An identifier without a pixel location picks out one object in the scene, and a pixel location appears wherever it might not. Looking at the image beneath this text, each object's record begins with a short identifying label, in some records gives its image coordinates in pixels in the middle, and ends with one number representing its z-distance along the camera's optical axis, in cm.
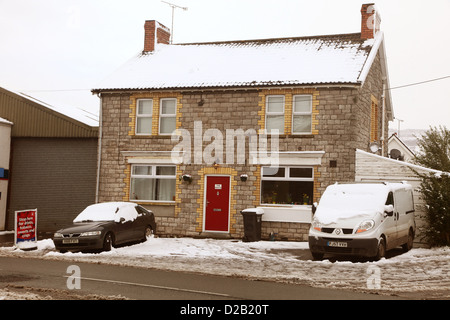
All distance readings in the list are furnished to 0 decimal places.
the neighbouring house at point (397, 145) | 4123
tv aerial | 2868
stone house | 2077
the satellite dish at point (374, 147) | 2139
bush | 1770
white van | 1466
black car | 1642
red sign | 1769
